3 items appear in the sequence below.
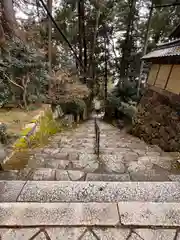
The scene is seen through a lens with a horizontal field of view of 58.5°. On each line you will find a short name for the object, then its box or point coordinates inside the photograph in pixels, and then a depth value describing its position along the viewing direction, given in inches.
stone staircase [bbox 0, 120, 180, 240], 45.6
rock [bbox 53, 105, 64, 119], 255.8
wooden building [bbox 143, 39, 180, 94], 142.8
